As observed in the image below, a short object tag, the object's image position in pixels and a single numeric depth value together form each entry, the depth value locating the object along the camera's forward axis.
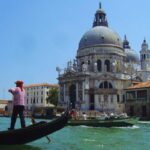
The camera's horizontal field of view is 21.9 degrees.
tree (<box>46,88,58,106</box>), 77.56
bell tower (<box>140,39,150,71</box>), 81.11
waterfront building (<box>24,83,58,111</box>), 91.38
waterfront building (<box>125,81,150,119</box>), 48.78
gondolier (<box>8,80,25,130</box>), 12.16
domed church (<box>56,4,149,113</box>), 65.00
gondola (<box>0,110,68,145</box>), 12.19
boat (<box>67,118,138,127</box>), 27.88
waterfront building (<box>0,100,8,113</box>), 104.35
